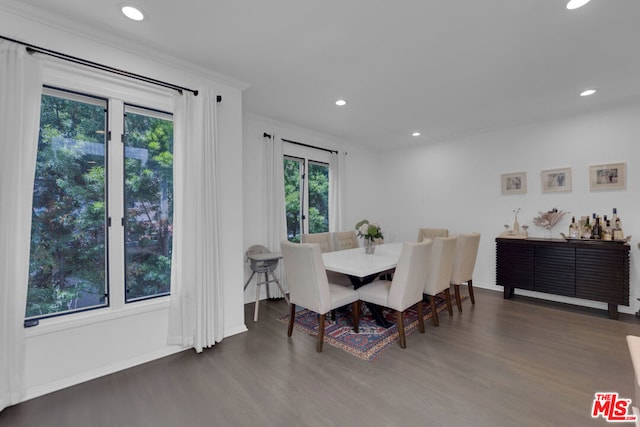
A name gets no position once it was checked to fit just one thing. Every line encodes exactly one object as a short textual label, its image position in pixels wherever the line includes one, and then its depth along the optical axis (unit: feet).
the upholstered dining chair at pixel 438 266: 9.68
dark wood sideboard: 10.66
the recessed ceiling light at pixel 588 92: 10.14
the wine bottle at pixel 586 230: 11.89
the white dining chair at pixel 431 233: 14.76
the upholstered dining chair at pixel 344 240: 14.16
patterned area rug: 8.49
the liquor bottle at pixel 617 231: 11.04
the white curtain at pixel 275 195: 13.17
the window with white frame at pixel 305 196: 14.66
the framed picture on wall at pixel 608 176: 11.47
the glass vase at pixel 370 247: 11.60
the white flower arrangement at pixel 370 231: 11.19
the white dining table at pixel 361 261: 8.65
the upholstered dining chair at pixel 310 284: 8.11
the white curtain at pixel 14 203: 5.77
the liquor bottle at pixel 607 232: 11.21
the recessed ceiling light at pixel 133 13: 6.09
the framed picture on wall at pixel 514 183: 13.97
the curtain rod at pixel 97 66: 6.15
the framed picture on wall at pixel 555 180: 12.79
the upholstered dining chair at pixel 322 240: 12.97
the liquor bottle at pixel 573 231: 12.17
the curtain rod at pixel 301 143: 13.12
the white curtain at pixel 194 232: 8.17
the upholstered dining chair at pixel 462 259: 11.30
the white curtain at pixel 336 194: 16.53
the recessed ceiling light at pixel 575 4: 5.75
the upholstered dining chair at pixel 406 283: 8.28
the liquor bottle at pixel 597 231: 11.55
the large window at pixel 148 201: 8.05
